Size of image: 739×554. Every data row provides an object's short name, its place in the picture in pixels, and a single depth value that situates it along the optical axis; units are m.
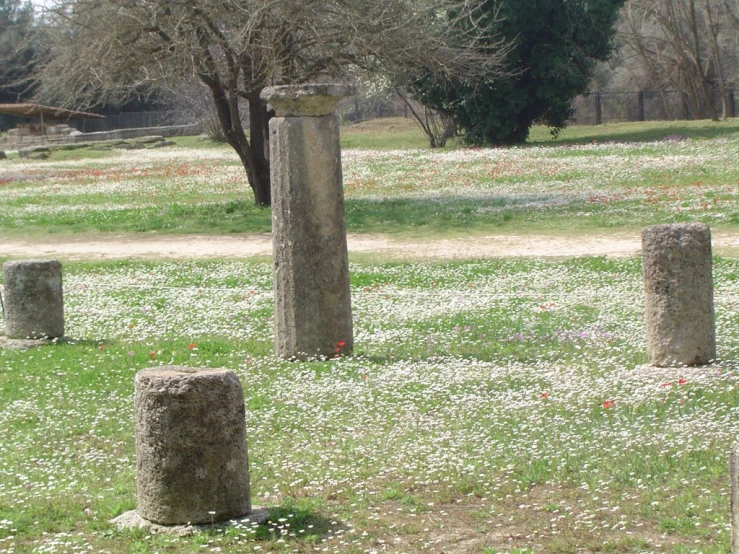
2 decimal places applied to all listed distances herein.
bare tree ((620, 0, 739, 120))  52.09
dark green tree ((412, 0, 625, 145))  40.84
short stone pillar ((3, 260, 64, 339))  12.34
